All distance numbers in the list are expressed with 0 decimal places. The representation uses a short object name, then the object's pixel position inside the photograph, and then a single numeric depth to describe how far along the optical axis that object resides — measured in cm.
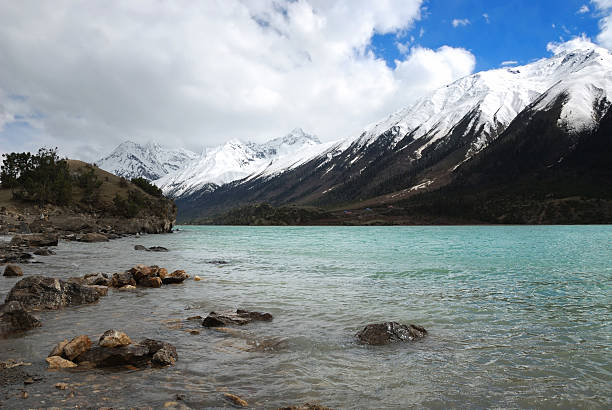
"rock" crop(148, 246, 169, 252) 5768
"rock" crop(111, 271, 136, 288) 2455
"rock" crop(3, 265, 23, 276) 2711
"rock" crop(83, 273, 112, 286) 2412
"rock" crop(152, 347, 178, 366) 1083
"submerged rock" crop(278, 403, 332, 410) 809
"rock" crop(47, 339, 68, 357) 1096
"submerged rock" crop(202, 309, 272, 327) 1545
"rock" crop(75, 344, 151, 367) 1059
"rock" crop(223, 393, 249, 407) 851
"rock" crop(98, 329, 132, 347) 1138
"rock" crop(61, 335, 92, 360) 1087
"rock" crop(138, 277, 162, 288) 2534
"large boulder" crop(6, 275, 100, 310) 1772
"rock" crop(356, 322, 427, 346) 1345
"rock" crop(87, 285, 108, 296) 2070
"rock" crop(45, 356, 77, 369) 1027
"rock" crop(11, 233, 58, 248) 5532
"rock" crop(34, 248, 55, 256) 4485
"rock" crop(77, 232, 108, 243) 7481
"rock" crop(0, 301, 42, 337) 1352
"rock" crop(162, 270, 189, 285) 2689
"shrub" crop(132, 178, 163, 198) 17850
